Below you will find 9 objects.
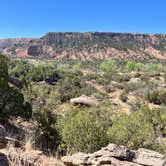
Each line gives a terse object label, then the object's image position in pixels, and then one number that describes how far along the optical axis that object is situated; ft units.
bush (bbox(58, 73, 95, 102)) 88.44
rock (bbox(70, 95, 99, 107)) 76.91
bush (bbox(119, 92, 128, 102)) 92.77
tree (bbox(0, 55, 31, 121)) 32.19
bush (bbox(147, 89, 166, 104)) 93.25
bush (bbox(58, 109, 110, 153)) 25.09
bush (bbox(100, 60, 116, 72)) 187.66
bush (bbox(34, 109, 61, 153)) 27.75
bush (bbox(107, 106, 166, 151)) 28.86
